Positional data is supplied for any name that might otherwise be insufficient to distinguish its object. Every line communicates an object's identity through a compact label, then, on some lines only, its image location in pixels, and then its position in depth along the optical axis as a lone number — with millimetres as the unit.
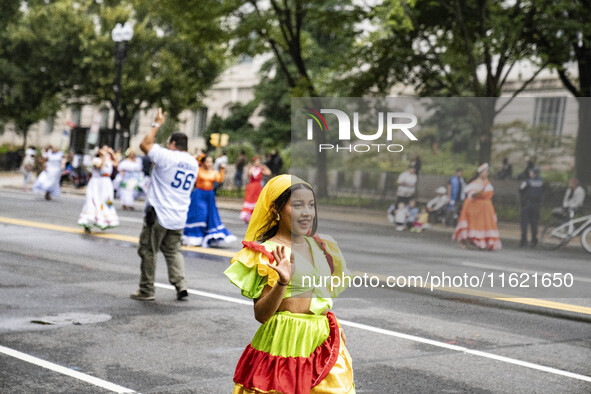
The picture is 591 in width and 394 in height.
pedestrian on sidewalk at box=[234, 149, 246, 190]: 34969
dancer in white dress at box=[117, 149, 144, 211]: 23881
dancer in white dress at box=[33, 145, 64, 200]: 26469
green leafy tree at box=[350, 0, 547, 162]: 20731
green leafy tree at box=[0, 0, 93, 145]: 40906
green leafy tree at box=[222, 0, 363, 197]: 25625
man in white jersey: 8953
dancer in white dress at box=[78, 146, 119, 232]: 15805
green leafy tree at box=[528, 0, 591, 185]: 19375
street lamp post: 28547
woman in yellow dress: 3580
